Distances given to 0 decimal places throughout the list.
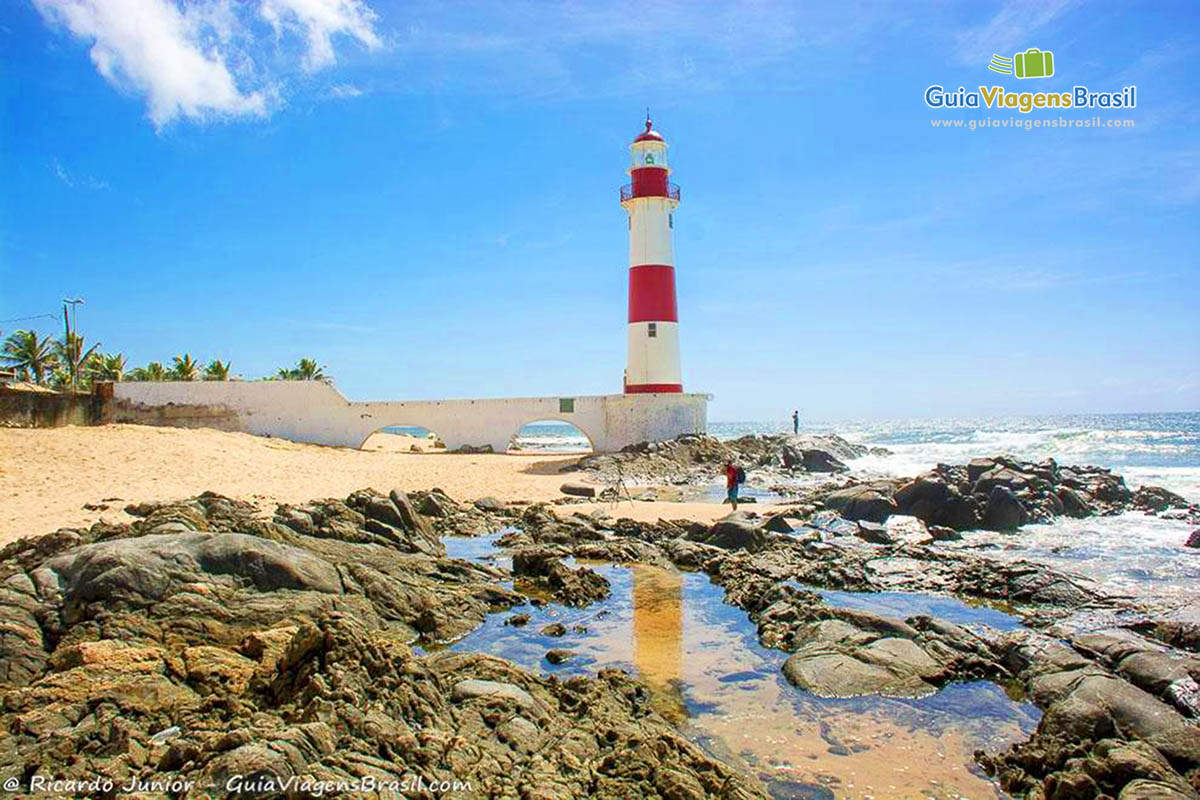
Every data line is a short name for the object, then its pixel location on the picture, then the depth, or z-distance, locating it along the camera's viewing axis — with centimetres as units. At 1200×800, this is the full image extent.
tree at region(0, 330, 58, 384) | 4531
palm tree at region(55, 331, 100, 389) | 4034
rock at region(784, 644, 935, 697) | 761
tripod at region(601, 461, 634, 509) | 2201
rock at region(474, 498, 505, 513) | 1905
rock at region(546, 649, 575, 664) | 840
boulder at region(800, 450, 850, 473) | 3222
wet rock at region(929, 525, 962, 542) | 1644
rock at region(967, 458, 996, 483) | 2286
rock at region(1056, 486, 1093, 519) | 1975
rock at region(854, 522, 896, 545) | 1572
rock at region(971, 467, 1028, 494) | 2039
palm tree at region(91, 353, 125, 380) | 4834
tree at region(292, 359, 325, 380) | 5484
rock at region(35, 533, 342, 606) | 752
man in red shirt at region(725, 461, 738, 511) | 1967
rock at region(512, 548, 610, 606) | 1118
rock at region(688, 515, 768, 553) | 1466
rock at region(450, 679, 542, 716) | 621
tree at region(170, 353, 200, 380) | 4675
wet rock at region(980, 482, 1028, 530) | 1816
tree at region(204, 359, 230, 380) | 4375
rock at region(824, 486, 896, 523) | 1858
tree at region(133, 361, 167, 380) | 4997
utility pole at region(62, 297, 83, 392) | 3825
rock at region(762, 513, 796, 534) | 1577
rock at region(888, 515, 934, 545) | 1602
